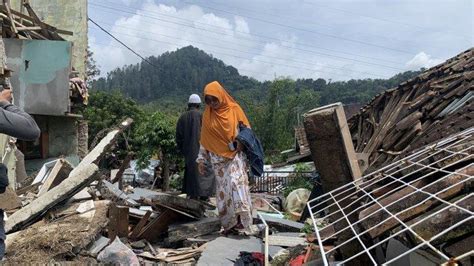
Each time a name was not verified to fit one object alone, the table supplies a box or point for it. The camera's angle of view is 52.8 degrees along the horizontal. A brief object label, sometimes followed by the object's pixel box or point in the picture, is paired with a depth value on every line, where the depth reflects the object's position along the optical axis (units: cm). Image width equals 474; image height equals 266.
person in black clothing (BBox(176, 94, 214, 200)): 689
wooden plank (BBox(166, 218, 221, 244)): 531
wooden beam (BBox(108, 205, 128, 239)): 527
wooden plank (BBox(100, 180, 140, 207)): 673
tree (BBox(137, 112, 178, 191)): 1622
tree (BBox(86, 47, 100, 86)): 3414
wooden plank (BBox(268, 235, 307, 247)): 480
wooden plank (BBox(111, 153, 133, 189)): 891
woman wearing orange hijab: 541
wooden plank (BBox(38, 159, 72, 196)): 612
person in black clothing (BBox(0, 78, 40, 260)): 285
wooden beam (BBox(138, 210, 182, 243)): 562
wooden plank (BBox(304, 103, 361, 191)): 331
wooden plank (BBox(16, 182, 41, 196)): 640
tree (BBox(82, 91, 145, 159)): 2584
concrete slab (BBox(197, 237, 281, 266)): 439
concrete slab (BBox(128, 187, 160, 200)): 783
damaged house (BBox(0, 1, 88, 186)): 921
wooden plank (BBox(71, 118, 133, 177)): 644
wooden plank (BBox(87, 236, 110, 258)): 440
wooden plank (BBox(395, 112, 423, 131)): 655
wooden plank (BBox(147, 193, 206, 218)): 556
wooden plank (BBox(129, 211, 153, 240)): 555
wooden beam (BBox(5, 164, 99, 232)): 483
